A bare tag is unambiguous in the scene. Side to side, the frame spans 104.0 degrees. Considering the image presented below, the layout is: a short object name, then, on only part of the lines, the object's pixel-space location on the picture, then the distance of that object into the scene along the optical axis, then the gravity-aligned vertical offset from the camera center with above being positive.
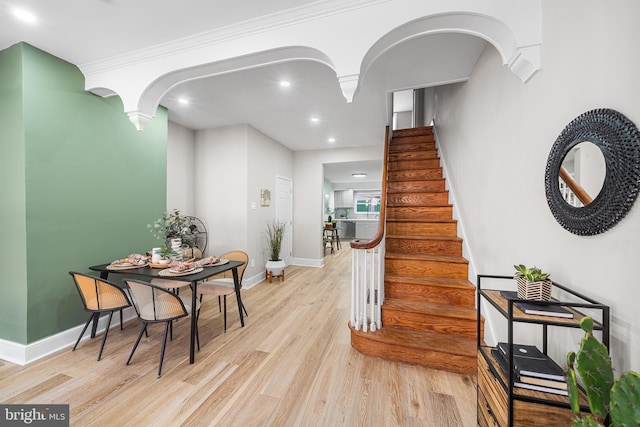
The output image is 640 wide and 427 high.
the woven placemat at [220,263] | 2.65 -0.56
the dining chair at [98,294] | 2.19 -0.74
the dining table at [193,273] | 2.16 -0.59
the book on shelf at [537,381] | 1.04 -0.72
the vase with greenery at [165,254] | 2.70 -0.47
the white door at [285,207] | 5.42 +0.10
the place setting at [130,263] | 2.50 -0.54
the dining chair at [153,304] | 2.02 -0.77
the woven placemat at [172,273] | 2.25 -0.57
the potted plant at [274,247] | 4.59 -0.69
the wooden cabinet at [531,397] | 0.99 -0.76
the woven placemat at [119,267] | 2.47 -0.56
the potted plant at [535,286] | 1.16 -0.35
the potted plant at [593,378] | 0.79 -0.53
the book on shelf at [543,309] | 1.04 -0.42
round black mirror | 0.91 +0.18
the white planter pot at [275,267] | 4.57 -1.01
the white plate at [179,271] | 2.30 -0.55
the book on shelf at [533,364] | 1.07 -0.69
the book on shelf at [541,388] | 1.03 -0.74
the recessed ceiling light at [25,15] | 1.81 +1.44
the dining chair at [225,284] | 2.76 -0.86
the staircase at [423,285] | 2.08 -0.71
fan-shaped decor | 4.39 -0.42
